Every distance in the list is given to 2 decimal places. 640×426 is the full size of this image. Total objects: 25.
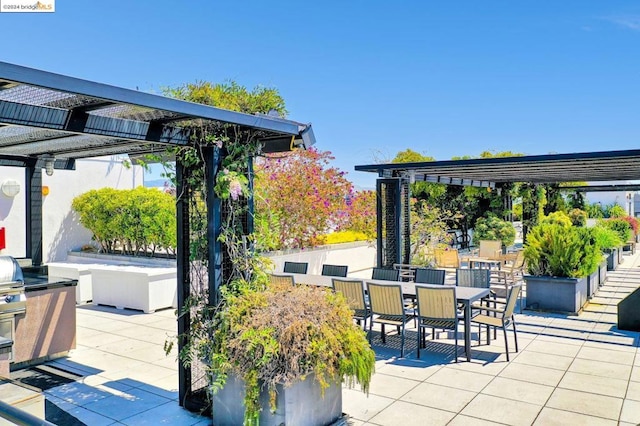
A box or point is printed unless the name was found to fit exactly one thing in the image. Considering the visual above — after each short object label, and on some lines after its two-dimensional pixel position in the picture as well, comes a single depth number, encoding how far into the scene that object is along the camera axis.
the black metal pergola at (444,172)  8.04
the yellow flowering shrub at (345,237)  12.47
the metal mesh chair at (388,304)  5.67
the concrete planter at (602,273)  10.38
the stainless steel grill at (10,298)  5.16
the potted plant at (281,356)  3.40
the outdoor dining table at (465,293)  5.40
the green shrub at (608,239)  11.18
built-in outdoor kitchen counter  5.33
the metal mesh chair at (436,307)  5.39
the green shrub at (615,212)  25.58
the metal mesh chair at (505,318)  5.47
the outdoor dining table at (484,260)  11.11
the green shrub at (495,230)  14.66
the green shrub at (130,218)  10.48
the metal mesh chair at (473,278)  6.43
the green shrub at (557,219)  13.94
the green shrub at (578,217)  19.05
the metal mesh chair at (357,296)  6.05
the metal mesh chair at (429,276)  6.67
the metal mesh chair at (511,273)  9.22
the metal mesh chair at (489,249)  11.83
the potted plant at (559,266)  7.84
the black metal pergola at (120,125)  2.74
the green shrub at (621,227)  16.38
